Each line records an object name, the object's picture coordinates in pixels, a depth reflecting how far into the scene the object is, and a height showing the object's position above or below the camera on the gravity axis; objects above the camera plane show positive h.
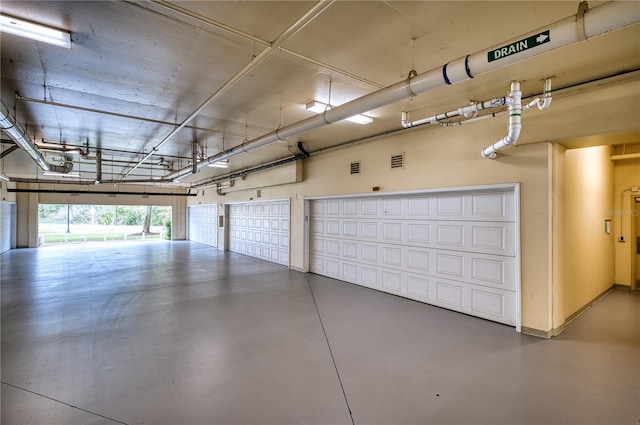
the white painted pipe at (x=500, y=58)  1.64 +1.13
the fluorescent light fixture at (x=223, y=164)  8.31 +1.43
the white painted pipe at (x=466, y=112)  3.11 +1.21
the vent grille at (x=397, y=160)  5.29 +0.96
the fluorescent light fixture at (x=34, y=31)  2.17 +1.45
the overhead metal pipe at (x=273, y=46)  2.04 +1.45
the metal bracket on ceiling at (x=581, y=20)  1.72 +1.15
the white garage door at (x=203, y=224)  13.28 -0.57
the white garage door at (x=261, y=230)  8.57 -0.58
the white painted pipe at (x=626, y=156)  5.57 +1.09
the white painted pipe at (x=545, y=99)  2.98 +1.18
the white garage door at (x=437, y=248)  4.11 -0.62
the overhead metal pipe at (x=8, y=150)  5.94 +1.29
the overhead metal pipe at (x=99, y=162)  7.62 +1.37
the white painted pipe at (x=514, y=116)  2.96 +1.01
